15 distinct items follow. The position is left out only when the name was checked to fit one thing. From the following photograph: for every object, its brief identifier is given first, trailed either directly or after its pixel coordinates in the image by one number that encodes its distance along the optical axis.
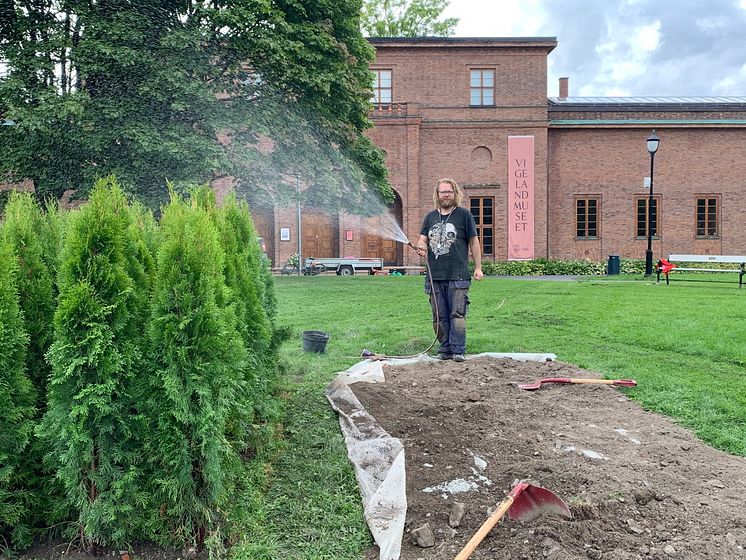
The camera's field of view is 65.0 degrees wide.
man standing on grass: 6.42
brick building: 29.08
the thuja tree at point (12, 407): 2.30
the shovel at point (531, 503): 2.66
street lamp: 20.11
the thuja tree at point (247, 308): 3.12
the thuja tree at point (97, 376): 2.28
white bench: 17.14
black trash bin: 25.67
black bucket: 6.96
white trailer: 27.16
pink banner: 29.27
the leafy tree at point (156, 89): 13.66
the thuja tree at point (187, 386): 2.39
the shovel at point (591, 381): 5.22
